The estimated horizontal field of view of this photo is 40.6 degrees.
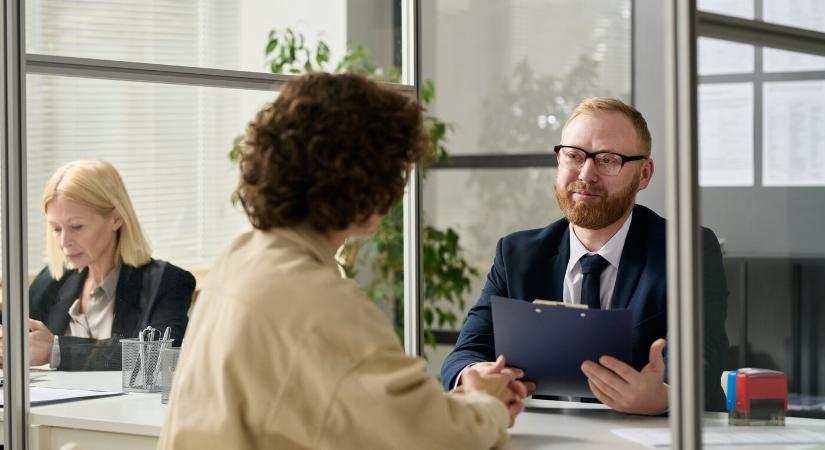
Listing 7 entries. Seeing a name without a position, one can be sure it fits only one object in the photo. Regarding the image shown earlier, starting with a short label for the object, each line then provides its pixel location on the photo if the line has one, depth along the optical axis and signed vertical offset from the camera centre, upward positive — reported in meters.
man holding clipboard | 2.61 -0.06
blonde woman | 3.06 -0.15
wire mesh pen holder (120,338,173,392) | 2.90 -0.37
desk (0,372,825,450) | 2.12 -0.44
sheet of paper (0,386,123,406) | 2.78 -0.44
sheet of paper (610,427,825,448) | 1.90 -0.39
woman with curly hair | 1.49 -0.13
